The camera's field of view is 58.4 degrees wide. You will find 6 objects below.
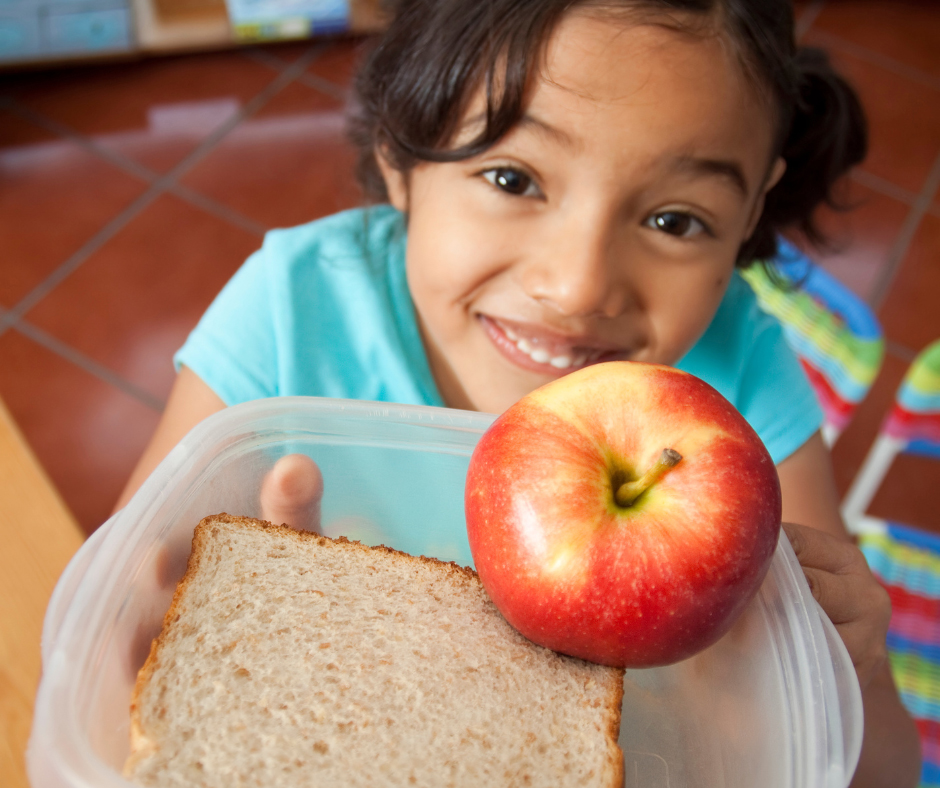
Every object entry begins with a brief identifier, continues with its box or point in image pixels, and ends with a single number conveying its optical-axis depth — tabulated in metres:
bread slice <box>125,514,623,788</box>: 0.45
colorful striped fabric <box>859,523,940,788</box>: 1.00
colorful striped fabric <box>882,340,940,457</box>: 1.04
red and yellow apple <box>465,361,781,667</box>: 0.44
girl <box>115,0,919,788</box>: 0.63
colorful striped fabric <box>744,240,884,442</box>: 1.11
